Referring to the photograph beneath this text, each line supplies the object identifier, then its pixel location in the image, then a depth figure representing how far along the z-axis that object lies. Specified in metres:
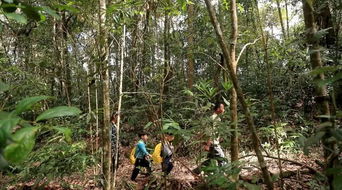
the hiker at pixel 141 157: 5.84
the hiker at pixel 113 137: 5.98
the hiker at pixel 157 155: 5.18
